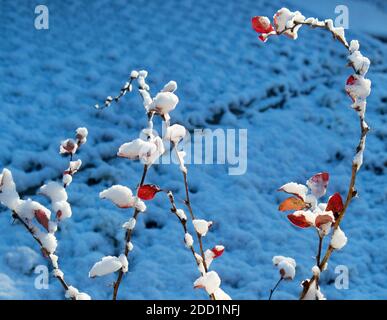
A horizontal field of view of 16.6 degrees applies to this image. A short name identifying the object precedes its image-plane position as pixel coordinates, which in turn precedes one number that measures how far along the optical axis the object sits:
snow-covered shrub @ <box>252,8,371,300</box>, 1.04
